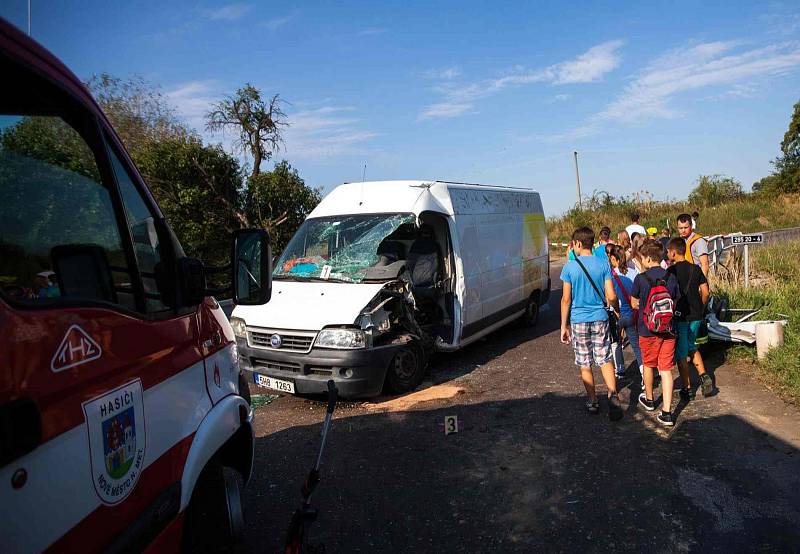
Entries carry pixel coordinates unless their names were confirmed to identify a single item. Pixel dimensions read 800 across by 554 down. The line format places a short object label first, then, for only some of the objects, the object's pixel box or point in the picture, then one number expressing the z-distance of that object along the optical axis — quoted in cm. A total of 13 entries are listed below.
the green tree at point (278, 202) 1357
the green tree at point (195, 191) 1238
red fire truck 138
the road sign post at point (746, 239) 761
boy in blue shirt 508
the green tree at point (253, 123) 1595
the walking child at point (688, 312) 542
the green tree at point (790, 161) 3562
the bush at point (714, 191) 3253
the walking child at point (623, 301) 591
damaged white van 554
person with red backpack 477
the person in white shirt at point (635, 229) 886
